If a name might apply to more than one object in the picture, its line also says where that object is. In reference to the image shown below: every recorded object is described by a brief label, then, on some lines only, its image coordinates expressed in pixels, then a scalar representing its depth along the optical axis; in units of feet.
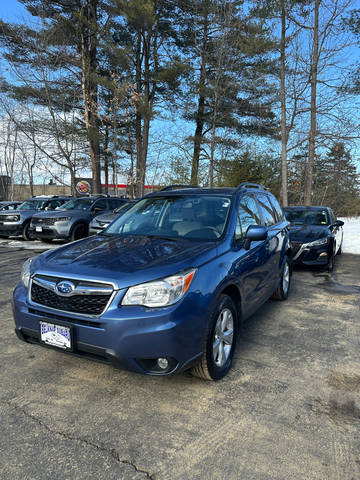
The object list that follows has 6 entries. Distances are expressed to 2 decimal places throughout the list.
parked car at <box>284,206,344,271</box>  24.20
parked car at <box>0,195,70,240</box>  40.47
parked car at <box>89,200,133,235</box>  34.65
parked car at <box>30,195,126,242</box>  34.99
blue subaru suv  7.95
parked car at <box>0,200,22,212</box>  49.46
